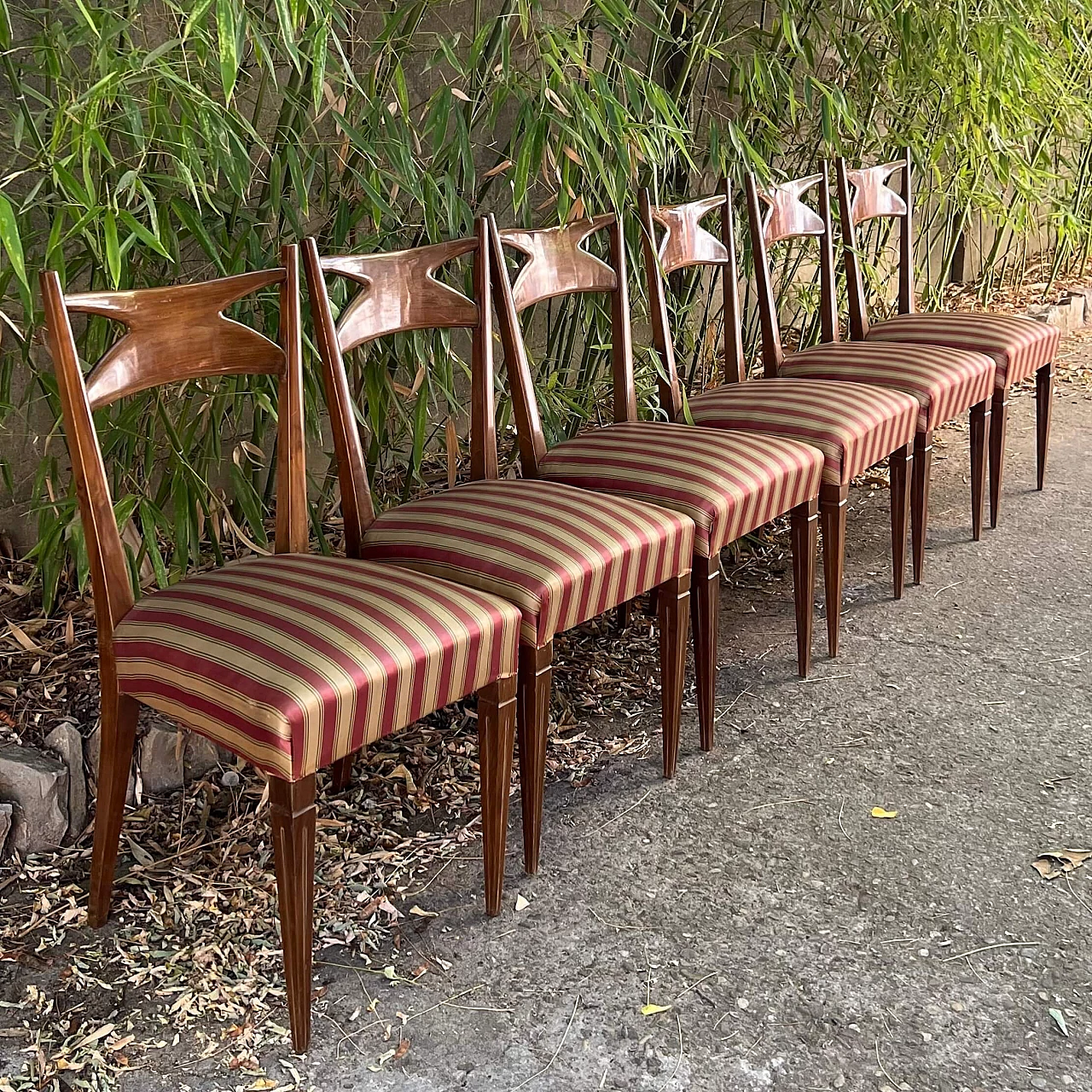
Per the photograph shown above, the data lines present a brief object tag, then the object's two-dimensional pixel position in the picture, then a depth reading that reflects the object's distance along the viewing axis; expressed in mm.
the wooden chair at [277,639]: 1621
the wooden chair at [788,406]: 2727
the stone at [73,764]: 2117
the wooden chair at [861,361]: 3088
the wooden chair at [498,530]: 2002
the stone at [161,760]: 2225
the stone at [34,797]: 2061
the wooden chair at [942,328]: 3455
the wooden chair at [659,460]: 2373
